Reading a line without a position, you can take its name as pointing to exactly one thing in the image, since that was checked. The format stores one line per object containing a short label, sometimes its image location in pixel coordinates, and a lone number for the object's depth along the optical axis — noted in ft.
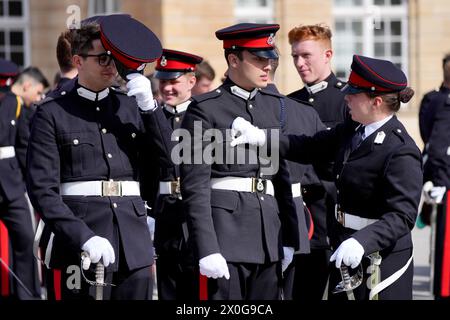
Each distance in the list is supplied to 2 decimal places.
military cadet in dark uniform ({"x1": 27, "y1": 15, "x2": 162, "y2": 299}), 38.47
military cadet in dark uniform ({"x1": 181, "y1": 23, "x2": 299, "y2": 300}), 38.93
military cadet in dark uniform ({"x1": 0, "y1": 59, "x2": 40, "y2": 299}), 65.77
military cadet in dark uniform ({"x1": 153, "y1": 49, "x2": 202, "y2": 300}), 48.98
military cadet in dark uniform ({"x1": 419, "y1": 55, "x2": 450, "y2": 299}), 63.93
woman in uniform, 38.81
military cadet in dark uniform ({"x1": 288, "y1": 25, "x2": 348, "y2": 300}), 50.47
